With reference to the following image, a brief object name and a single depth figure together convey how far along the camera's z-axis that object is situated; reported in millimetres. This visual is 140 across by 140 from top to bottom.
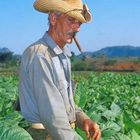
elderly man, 1478
